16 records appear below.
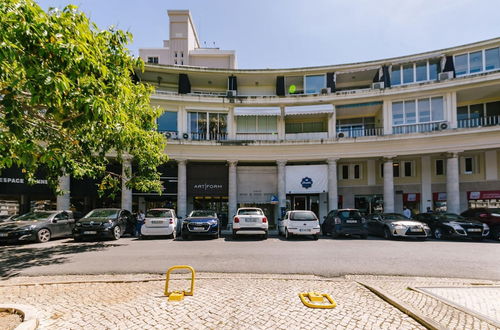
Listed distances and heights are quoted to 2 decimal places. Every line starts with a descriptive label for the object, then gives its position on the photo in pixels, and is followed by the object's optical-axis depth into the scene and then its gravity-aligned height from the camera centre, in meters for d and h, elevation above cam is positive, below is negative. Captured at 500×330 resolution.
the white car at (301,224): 12.24 -2.30
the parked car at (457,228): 12.62 -2.62
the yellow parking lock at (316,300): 4.19 -2.13
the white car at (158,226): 12.98 -2.49
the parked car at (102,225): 11.93 -2.28
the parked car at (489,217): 13.14 -2.27
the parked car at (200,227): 12.36 -2.42
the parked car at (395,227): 12.72 -2.62
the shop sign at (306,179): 20.33 -0.19
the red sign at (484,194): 19.31 -1.42
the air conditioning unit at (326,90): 20.78 +7.03
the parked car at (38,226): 11.05 -2.24
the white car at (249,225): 12.31 -2.32
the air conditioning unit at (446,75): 18.67 +7.39
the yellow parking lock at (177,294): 4.48 -2.11
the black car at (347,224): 13.10 -2.45
